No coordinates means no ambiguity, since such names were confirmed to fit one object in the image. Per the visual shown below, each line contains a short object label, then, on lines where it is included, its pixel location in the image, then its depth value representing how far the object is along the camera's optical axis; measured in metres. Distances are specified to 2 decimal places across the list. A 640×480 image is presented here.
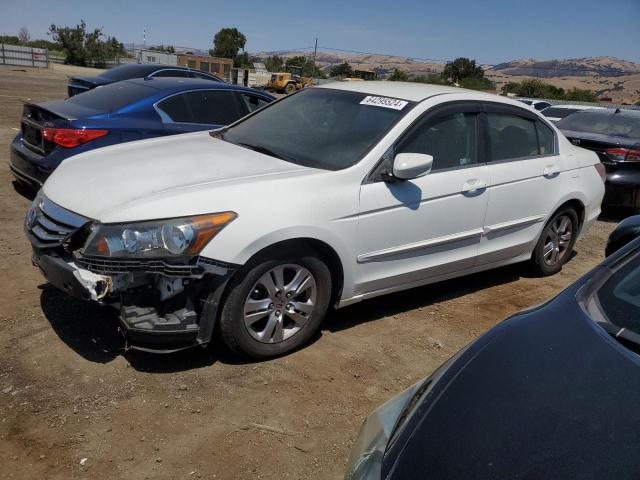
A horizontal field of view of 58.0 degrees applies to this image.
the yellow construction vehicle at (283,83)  40.38
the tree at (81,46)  51.72
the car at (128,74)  10.89
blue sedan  5.60
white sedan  3.12
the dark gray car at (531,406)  1.60
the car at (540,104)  22.93
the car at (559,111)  17.81
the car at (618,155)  7.52
